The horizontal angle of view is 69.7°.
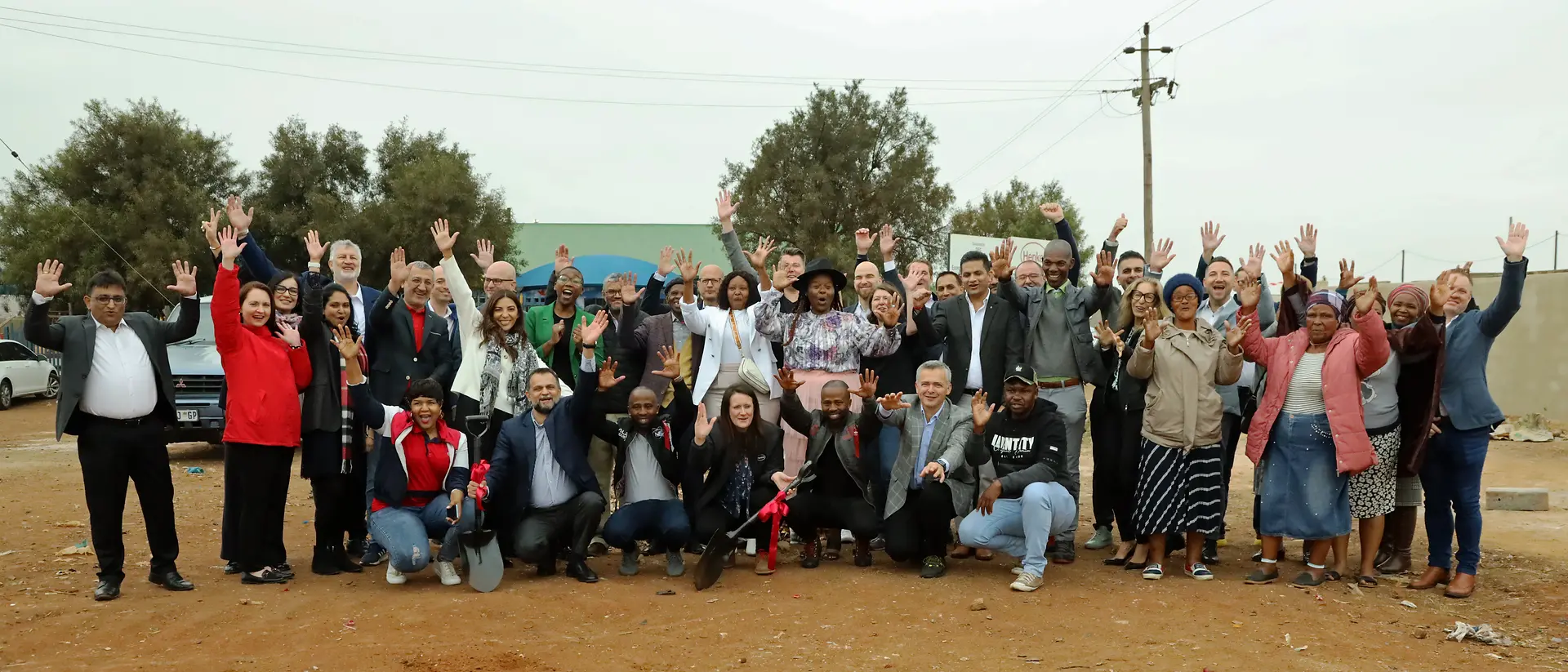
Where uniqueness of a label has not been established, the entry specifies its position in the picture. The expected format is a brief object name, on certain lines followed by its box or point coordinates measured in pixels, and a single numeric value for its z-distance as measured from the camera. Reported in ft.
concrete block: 33.37
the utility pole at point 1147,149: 79.92
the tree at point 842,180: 106.32
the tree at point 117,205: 90.94
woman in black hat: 25.53
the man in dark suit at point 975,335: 26.04
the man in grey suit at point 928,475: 23.57
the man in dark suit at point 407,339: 24.75
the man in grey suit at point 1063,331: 25.67
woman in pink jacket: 22.26
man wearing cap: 22.56
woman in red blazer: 22.11
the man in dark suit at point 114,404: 20.89
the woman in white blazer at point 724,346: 25.80
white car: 74.54
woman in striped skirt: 23.07
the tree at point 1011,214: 126.62
